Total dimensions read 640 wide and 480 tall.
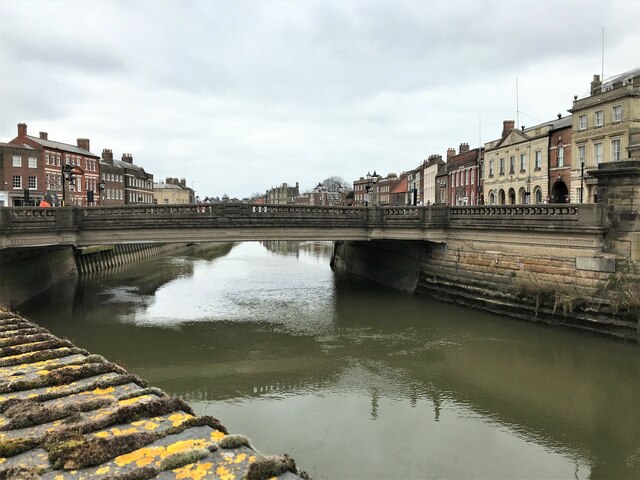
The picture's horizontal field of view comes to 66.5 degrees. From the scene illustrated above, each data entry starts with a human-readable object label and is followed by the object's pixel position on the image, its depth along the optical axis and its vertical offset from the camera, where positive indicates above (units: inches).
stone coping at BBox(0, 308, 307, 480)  151.9 -75.9
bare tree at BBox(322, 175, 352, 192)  7204.7 +508.7
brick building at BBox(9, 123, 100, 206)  2295.8 +299.4
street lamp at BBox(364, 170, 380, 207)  1093.5 +88.9
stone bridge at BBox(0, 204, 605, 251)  836.6 -10.2
